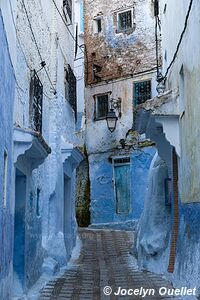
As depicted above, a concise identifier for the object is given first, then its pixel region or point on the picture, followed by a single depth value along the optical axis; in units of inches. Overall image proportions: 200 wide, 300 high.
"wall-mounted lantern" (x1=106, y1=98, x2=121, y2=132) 775.7
